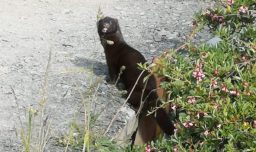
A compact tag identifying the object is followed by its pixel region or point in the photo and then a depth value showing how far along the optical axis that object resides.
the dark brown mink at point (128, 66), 7.51
